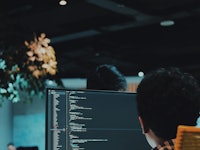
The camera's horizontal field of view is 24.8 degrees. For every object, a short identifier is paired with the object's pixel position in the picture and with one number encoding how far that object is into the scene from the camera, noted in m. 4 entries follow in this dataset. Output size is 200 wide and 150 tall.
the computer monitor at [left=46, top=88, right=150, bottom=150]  1.55
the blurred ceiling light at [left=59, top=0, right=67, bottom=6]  4.76
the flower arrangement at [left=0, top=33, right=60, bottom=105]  3.12
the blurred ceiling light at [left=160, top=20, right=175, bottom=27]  5.77
